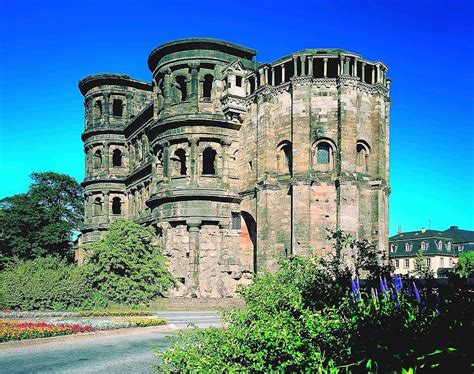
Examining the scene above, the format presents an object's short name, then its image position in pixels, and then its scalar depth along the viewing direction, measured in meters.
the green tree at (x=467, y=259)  62.67
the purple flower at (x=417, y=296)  8.00
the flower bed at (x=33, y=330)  17.06
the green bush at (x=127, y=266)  30.03
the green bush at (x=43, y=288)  28.41
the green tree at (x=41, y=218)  55.84
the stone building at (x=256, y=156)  32.59
